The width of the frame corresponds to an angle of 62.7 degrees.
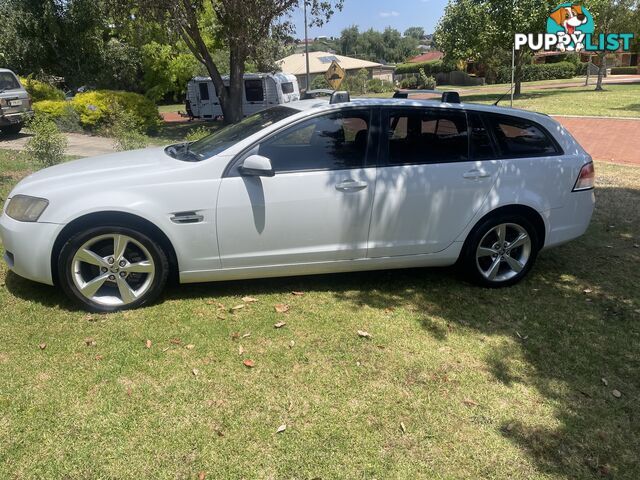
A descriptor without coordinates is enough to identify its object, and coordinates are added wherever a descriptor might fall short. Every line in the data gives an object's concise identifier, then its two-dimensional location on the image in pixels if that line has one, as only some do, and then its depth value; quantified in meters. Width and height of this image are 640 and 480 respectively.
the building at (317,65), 52.00
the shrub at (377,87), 42.38
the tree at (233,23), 14.59
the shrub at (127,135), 8.20
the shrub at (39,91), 18.66
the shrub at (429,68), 58.28
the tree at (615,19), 29.86
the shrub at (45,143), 7.30
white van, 23.50
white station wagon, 3.70
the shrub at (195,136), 9.26
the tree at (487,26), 26.02
